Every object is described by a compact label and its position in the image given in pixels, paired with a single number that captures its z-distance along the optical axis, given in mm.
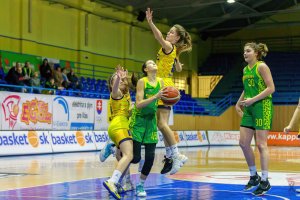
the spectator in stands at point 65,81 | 22156
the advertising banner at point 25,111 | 18294
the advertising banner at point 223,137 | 30234
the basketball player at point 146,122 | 8047
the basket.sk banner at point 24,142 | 17297
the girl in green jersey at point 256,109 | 8422
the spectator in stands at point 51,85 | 21169
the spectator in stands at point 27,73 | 19922
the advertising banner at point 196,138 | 27938
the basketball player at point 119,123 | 7670
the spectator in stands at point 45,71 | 21719
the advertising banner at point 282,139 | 30719
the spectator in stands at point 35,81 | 20234
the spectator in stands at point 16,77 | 19328
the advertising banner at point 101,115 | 22656
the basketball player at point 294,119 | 7985
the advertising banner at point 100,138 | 21516
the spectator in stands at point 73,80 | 22906
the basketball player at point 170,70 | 8812
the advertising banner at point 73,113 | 20547
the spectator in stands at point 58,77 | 21961
